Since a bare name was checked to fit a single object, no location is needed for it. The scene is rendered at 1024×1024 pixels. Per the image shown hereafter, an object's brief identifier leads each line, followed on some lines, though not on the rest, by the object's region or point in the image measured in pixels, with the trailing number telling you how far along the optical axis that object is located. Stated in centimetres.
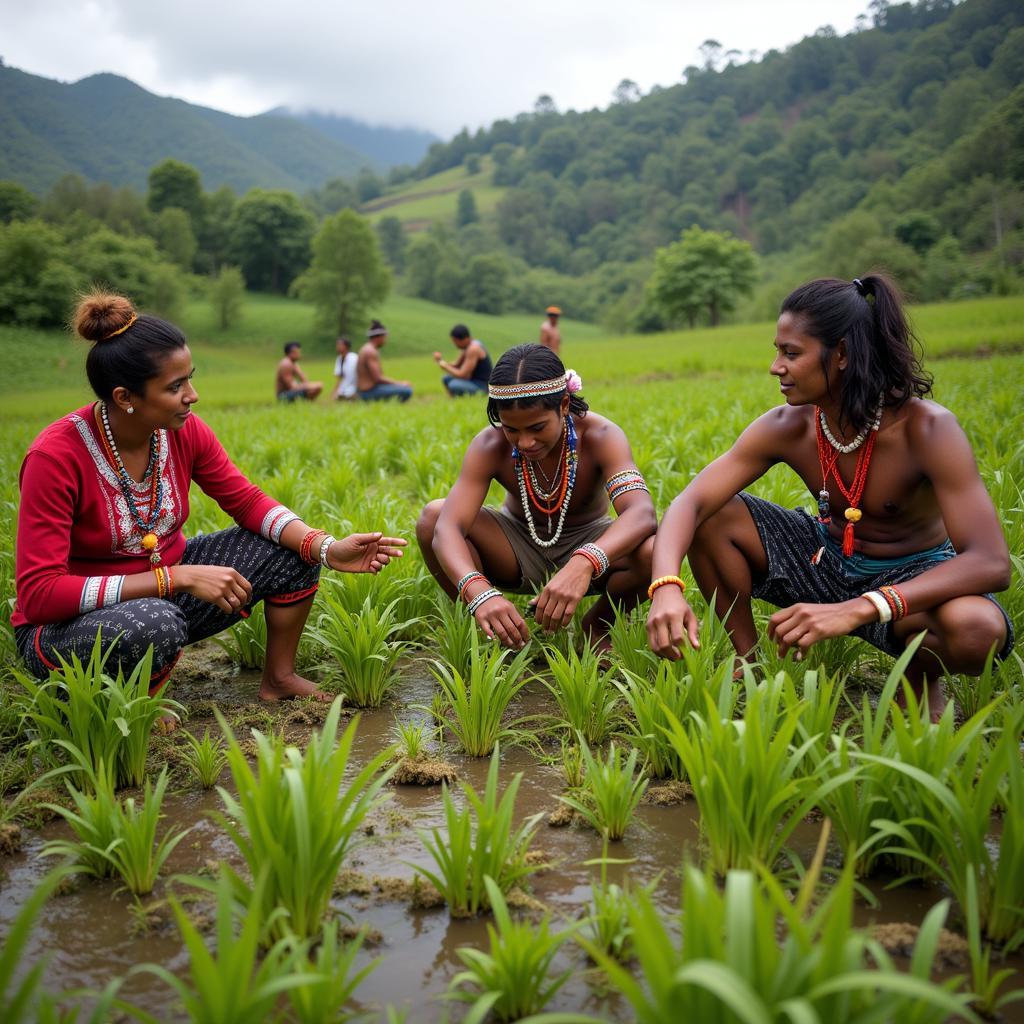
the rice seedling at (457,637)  321
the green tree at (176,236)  5462
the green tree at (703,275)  4688
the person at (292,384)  1541
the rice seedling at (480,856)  182
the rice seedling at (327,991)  143
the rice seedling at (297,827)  170
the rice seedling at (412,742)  256
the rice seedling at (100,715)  236
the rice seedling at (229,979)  129
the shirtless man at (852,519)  251
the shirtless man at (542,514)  304
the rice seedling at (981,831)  164
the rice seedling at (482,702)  257
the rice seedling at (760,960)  122
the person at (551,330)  1527
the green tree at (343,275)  4466
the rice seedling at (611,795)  209
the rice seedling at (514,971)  152
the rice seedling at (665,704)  238
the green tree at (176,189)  6072
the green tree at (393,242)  8875
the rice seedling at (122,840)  193
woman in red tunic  272
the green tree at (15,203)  5150
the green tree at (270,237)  5703
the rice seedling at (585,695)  263
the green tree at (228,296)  4250
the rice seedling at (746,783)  181
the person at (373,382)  1448
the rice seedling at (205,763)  248
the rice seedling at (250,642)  355
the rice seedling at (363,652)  305
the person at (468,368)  1348
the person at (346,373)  1533
